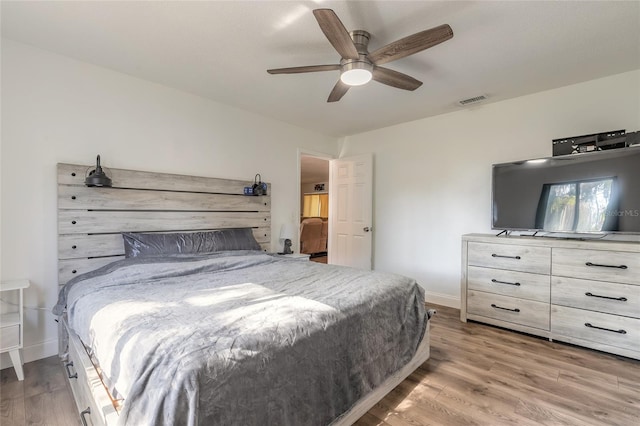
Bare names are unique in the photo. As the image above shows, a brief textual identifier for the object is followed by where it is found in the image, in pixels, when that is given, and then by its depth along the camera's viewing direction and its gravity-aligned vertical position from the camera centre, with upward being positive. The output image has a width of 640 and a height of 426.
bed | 1.02 -0.51
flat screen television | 2.48 +0.18
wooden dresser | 2.37 -0.69
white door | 4.49 +0.03
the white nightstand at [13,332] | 2.00 -0.84
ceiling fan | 1.62 +1.02
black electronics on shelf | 2.48 +0.63
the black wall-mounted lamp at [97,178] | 2.39 +0.27
